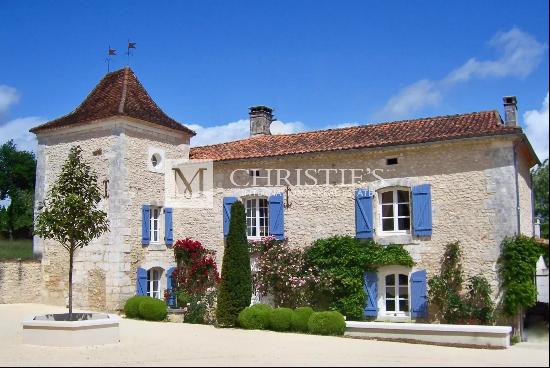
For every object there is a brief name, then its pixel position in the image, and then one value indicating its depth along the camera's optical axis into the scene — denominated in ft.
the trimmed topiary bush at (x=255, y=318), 43.62
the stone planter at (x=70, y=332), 34.35
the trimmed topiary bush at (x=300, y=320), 42.91
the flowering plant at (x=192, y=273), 53.47
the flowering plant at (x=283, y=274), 48.67
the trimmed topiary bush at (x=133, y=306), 50.11
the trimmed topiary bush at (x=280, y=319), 43.04
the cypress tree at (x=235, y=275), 44.78
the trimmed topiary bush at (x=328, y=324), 41.32
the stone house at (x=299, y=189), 44.09
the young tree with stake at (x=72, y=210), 38.45
